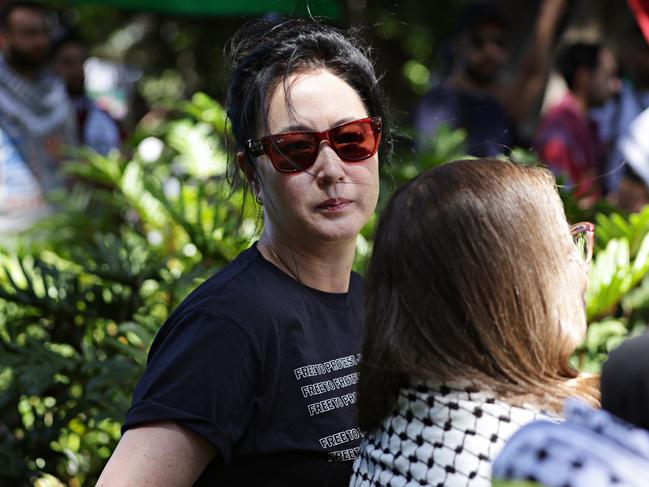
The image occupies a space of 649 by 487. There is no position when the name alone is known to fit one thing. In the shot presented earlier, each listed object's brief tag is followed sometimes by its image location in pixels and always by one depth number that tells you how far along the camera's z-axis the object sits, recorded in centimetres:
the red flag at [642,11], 503
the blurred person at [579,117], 577
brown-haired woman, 173
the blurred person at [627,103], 611
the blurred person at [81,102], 699
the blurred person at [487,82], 586
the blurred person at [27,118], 621
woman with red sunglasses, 199
